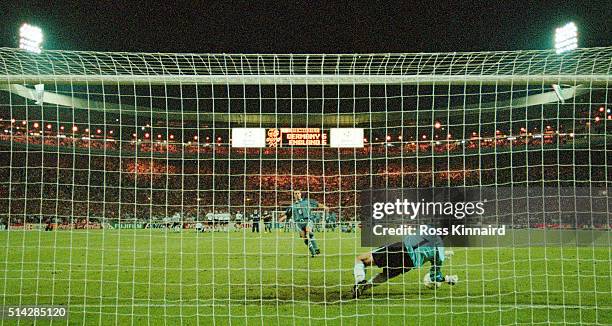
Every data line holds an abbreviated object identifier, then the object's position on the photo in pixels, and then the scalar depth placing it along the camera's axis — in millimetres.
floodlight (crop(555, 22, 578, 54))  29000
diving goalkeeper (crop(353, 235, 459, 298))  6941
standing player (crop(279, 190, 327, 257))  11234
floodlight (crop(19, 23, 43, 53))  29141
